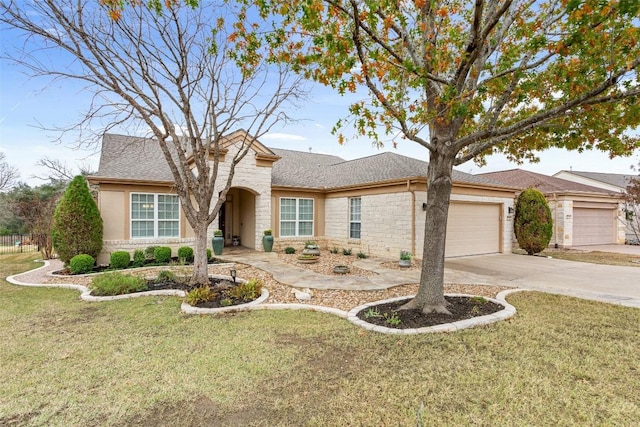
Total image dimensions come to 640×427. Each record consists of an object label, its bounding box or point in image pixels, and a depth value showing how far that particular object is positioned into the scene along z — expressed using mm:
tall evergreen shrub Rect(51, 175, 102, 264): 9523
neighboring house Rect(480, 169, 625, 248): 16797
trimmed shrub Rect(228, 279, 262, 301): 6453
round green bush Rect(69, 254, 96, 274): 9172
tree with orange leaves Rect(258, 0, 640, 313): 4445
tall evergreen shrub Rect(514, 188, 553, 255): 13422
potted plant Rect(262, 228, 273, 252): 13117
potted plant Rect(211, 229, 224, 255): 12227
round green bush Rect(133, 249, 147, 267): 10516
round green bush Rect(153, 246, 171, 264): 10703
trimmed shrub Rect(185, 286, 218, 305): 6098
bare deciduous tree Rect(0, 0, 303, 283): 6160
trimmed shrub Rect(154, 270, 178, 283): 7973
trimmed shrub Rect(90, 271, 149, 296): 6800
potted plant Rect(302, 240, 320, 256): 11961
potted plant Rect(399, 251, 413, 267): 10148
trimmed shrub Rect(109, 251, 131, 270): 9891
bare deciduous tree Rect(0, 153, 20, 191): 24266
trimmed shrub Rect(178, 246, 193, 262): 11055
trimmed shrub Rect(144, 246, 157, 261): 11094
